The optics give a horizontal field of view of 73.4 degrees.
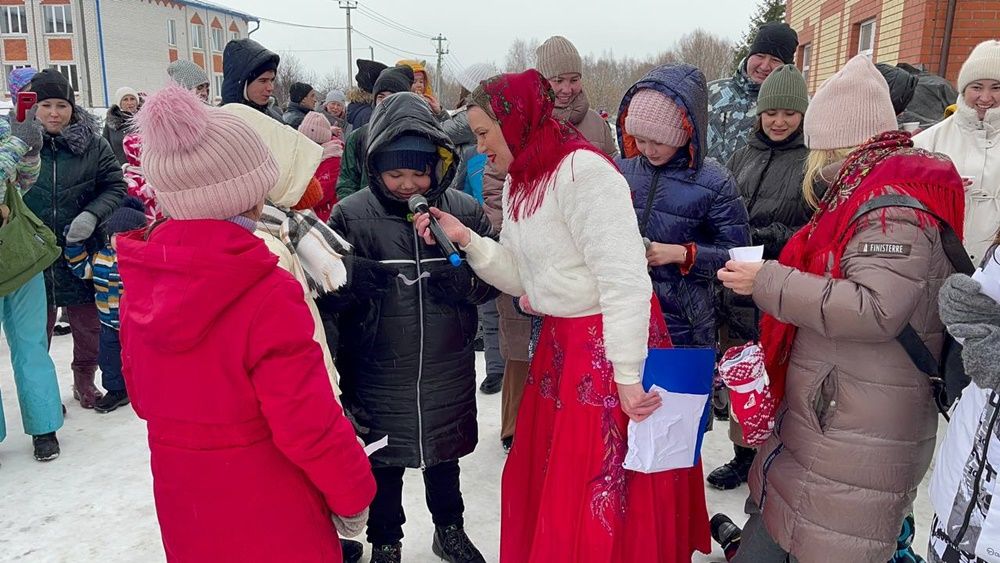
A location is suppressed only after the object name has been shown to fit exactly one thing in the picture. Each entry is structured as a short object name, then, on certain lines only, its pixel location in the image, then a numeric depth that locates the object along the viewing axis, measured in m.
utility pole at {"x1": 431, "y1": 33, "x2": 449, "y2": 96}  50.85
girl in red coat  1.52
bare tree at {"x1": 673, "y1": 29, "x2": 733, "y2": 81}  49.34
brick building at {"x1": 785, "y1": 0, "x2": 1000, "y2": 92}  7.34
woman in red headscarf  2.03
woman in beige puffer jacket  1.80
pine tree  22.47
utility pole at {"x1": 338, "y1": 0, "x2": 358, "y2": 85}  39.64
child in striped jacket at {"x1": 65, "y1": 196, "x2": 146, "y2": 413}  4.32
